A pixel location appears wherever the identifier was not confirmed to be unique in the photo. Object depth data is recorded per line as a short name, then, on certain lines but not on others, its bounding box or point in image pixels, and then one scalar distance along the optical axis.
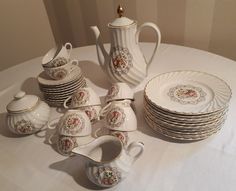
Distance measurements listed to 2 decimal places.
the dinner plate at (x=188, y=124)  0.62
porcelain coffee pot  0.81
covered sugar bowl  0.70
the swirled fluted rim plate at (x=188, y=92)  0.65
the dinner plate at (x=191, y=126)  0.62
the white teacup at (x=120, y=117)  0.64
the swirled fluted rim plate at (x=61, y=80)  0.82
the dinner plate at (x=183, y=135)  0.64
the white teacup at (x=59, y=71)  0.83
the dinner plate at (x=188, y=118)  0.61
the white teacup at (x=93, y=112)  0.72
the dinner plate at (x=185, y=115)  0.61
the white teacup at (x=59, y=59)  0.83
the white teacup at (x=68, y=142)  0.63
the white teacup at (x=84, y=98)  0.71
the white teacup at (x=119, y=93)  0.70
